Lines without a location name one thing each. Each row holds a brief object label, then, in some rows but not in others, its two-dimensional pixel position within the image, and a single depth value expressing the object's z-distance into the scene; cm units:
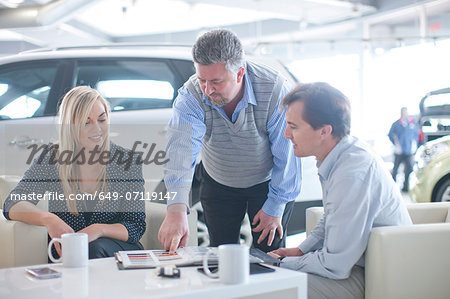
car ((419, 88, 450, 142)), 494
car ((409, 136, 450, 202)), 445
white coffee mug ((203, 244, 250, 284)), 137
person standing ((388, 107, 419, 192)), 706
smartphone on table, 150
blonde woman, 219
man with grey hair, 184
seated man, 169
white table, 132
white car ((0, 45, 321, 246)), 312
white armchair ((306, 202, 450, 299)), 167
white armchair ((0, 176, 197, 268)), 205
